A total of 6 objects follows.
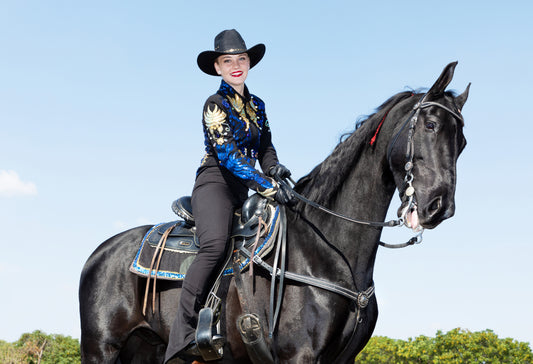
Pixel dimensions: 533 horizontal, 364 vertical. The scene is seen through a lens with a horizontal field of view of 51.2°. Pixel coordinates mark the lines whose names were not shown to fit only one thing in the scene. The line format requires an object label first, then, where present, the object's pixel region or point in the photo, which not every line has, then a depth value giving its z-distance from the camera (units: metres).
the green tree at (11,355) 15.46
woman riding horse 5.76
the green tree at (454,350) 12.24
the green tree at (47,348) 15.30
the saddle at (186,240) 5.76
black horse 4.98
